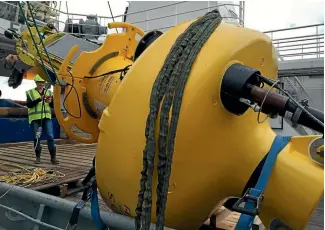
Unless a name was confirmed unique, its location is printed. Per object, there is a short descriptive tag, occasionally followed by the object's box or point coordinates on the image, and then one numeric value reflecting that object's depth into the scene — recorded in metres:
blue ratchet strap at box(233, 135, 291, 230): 1.41
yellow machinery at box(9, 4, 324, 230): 1.39
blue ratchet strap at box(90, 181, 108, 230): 1.72
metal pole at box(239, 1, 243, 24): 9.05
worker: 5.20
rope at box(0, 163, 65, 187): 3.60
